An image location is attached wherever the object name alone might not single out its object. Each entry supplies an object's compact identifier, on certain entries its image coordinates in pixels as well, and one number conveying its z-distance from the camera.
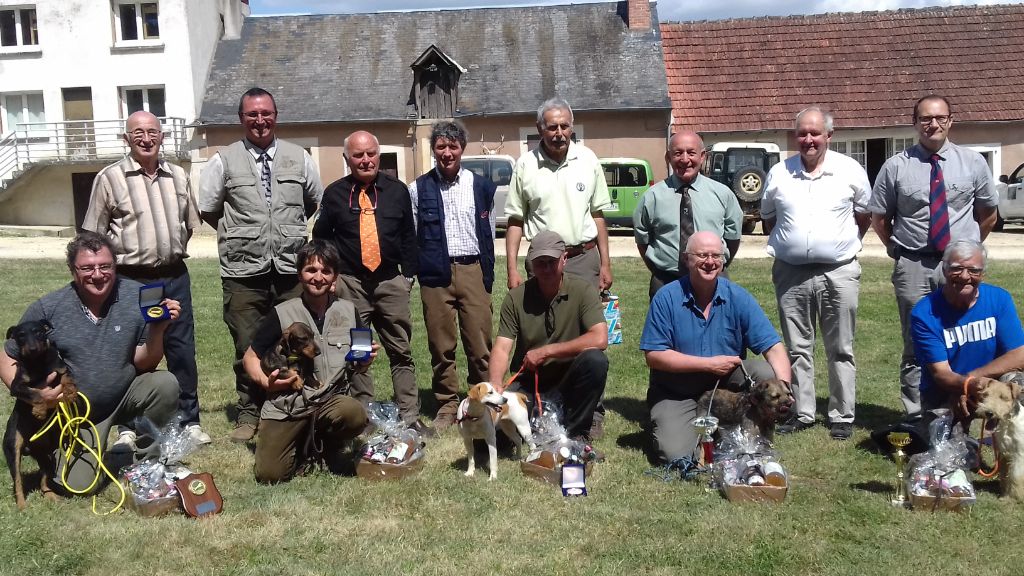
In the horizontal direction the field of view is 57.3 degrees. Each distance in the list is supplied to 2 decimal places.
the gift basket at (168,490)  4.36
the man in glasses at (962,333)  4.77
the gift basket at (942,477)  4.27
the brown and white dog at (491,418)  4.76
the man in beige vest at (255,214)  5.59
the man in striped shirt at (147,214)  5.45
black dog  4.27
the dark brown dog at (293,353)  4.71
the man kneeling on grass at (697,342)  5.12
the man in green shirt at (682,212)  5.77
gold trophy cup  4.31
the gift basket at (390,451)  4.89
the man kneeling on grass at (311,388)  4.88
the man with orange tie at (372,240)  5.59
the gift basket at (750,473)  4.46
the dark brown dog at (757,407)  4.74
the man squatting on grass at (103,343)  4.56
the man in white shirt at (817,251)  5.56
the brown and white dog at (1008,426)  4.30
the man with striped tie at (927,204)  5.43
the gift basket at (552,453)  4.82
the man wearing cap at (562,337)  5.29
